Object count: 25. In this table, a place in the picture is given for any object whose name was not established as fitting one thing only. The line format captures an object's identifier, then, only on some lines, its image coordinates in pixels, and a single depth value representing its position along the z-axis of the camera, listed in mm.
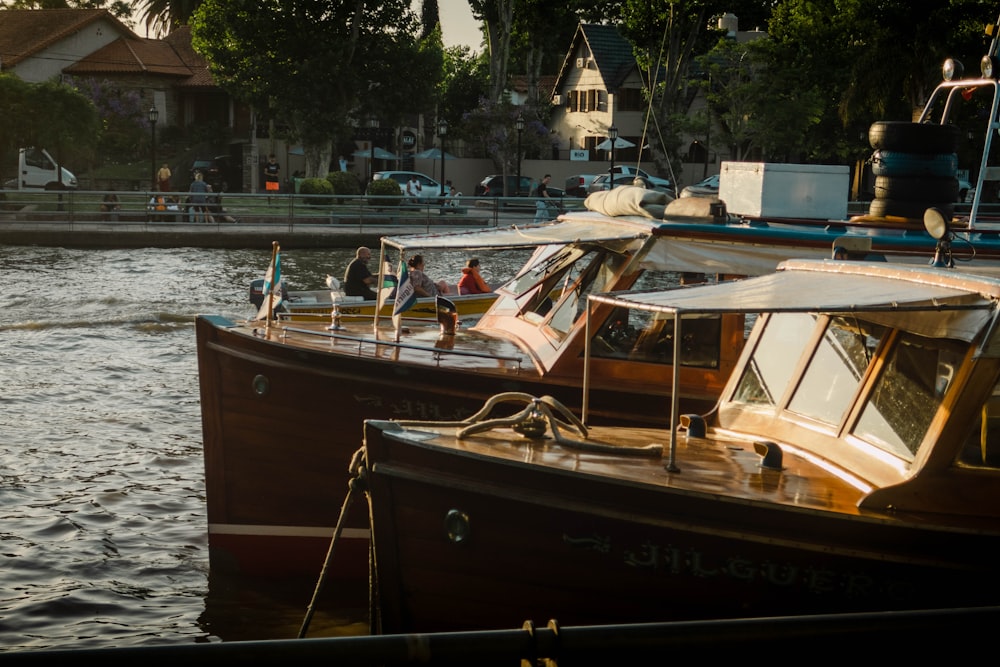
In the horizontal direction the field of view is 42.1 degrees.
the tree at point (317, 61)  50594
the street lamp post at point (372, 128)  64188
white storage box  11500
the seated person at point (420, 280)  17703
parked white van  45406
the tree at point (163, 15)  78319
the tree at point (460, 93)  75875
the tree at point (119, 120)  58844
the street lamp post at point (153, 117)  43606
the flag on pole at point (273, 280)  11227
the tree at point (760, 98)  50969
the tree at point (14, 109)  44750
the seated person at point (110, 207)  36281
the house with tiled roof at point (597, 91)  68688
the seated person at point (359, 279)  18594
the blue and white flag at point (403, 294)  10625
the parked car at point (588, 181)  52844
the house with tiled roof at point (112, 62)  62344
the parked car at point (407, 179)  52544
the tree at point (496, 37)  58344
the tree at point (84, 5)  81812
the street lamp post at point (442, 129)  47669
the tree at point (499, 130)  59594
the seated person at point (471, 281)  19031
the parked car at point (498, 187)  54812
